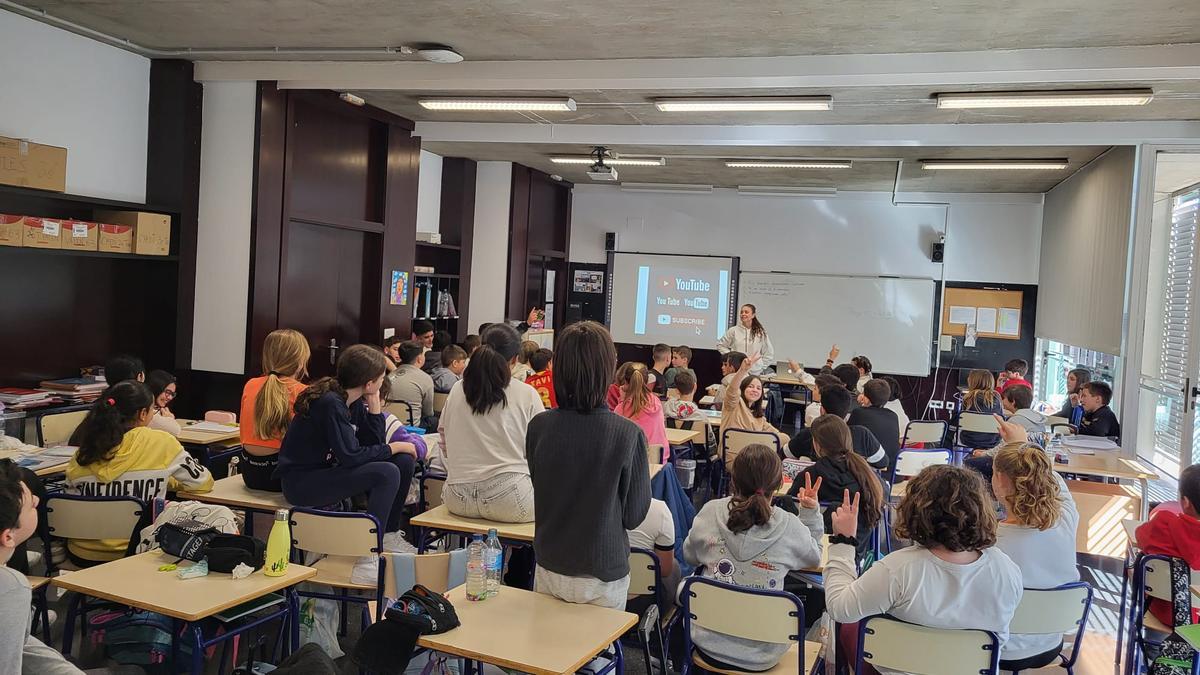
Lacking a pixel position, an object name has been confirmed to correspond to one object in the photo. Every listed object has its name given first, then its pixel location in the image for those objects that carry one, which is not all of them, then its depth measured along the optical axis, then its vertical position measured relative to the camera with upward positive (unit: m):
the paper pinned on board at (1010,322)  11.83 +0.11
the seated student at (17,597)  2.01 -0.76
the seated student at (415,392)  6.67 -0.74
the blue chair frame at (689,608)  2.87 -1.00
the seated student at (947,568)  2.65 -0.74
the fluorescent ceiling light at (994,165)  9.16 +1.75
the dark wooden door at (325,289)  7.67 +0.01
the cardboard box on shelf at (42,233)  5.58 +0.26
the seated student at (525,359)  7.33 -0.52
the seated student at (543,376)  6.23 -0.54
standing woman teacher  10.41 -0.32
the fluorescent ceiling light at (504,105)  7.57 +1.72
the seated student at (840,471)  4.07 -0.72
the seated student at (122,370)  5.13 -0.54
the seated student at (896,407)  7.84 -0.74
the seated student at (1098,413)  7.07 -0.63
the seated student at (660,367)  8.59 -0.56
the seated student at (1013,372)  8.73 -0.42
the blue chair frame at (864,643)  2.69 -1.00
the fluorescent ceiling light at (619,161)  10.41 +1.76
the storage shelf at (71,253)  5.90 +0.15
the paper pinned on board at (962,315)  11.98 +0.17
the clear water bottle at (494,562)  2.94 -0.91
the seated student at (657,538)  3.52 -0.92
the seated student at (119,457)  3.73 -0.78
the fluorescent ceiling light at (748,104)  6.94 +1.70
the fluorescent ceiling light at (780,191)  12.25 +1.78
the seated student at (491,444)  3.84 -0.64
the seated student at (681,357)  9.96 -0.52
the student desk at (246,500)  4.11 -1.02
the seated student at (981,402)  7.73 -0.66
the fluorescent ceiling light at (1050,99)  6.34 +1.72
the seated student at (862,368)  9.24 -0.49
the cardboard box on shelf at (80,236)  5.88 +0.27
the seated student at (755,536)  3.25 -0.82
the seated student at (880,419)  6.18 -0.69
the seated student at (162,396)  4.94 -0.66
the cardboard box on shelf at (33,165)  5.50 +0.69
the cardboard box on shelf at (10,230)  5.46 +0.26
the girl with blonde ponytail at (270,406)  4.36 -0.61
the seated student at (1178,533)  3.62 -0.81
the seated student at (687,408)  7.18 -0.80
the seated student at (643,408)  5.59 -0.64
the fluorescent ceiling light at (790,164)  9.91 +1.77
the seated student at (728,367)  8.03 -0.50
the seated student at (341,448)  4.04 -0.74
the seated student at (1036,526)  3.36 -0.75
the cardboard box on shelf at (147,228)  6.50 +0.39
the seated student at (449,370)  7.30 -0.61
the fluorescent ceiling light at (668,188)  12.77 +1.80
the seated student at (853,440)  5.32 -0.73
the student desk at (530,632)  2.45 -0.98
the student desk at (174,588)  2.77 -1.02
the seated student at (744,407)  6.46 -0.69
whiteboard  12.10 +0.06
